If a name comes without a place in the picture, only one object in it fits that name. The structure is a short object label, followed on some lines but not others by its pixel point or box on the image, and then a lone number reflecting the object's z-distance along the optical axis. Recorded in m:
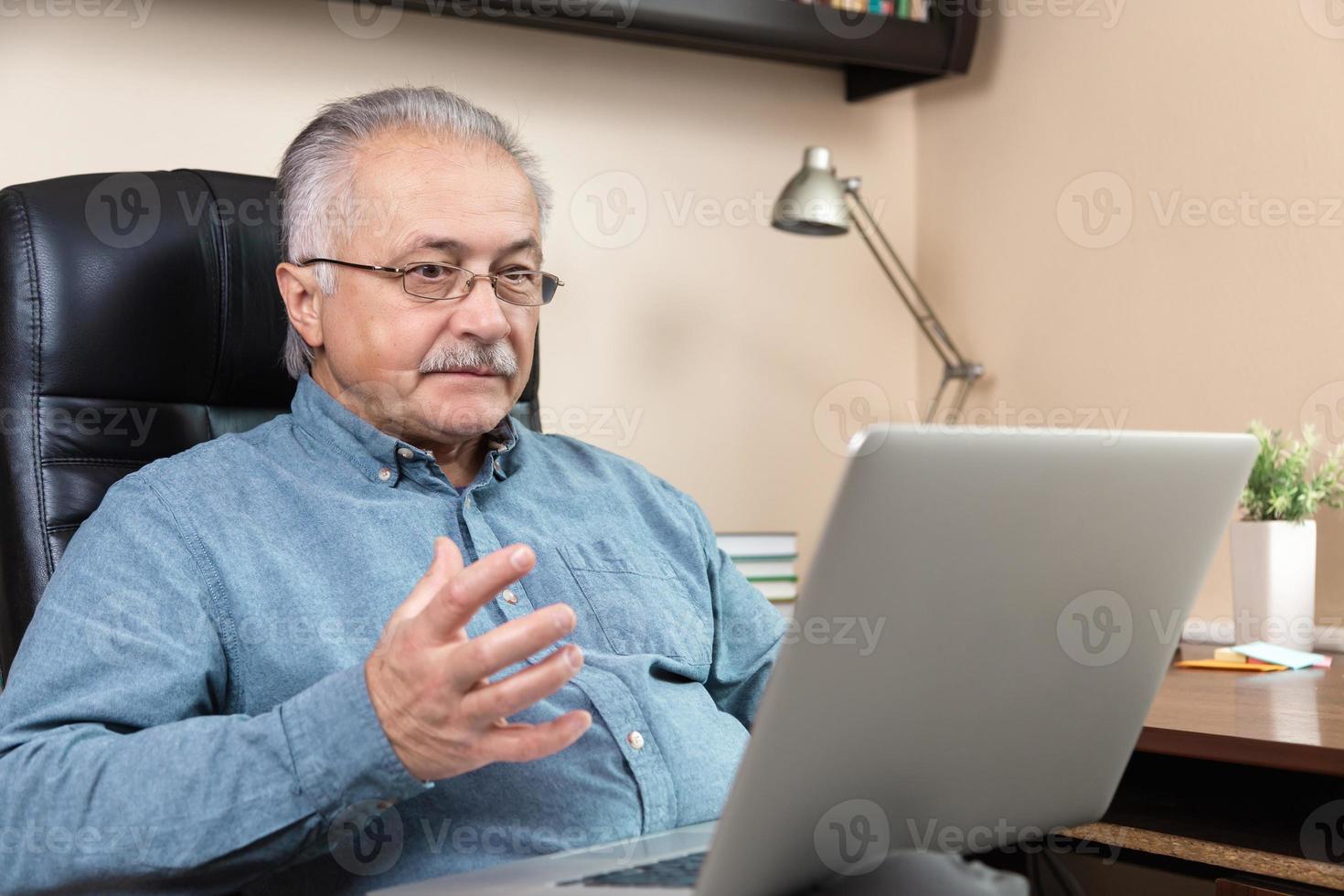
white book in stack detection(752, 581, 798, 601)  2.02
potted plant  1.63
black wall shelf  1.89
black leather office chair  1.24
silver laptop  0.68
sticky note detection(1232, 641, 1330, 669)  1.53
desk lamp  2.00
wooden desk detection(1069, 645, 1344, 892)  1.05
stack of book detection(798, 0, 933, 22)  2.13
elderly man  0.87
